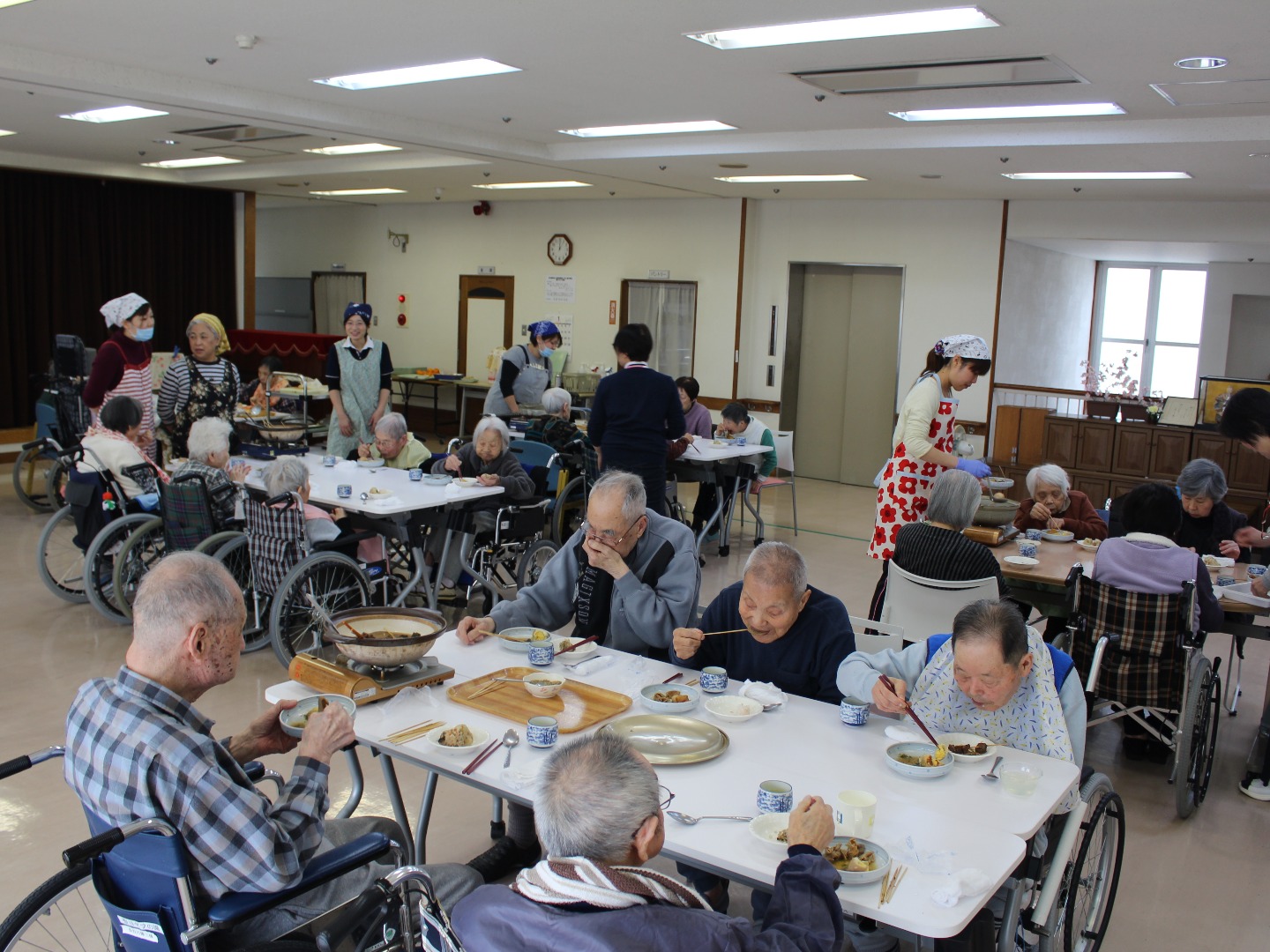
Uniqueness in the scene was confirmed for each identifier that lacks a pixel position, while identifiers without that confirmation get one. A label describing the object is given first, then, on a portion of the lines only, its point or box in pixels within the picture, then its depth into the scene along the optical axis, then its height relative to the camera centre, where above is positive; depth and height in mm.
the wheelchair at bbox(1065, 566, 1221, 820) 3703 -1046
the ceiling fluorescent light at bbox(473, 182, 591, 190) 10336 +1558
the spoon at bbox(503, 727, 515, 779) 2449 -918
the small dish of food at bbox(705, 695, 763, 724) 2633 -893
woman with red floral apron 4832 -347
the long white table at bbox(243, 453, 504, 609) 5105 -802
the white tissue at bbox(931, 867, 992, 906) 1828 -910
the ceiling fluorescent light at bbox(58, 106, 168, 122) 7477 +1491
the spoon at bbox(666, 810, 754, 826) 2096 -925
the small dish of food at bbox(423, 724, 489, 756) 2410 -923
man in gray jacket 3293 -754
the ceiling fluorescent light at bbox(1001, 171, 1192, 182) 7426 +1399
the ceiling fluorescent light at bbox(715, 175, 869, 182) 8734 +1482
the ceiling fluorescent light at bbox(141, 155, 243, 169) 10242 +1641
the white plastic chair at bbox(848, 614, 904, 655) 3057 -816
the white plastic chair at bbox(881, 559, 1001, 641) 3861 -884
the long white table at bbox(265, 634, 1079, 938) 1928 -923
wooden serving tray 2633 -919
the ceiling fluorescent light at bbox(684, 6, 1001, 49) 4078 +1331
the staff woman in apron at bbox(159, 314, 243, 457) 6426 -369
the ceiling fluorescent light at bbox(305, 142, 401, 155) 8903 +1562
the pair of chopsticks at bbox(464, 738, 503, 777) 2336 -932
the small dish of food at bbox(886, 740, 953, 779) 2322 -889
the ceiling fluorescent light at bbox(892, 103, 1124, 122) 5656 +1397
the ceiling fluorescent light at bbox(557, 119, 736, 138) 6926 +1483
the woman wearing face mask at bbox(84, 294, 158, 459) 6531 -219
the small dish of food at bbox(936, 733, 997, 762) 2403 -884
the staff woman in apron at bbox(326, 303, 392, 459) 6719 -330
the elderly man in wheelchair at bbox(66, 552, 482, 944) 1878 -798
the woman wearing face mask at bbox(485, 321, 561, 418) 7602 -252
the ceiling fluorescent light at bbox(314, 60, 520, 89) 5488 +1422
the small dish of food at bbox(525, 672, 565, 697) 2748 -888
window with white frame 13188 +651
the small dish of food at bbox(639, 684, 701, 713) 2660 -888
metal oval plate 2371 -905
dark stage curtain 10953 +684
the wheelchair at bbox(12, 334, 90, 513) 7684 -777
